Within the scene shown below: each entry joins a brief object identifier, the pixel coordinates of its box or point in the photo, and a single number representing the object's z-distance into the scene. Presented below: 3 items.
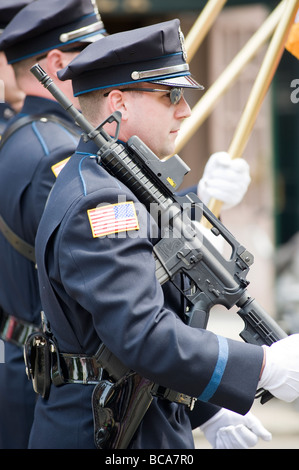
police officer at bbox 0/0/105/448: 5.88
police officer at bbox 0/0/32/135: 6.93
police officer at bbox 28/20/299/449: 4.12
